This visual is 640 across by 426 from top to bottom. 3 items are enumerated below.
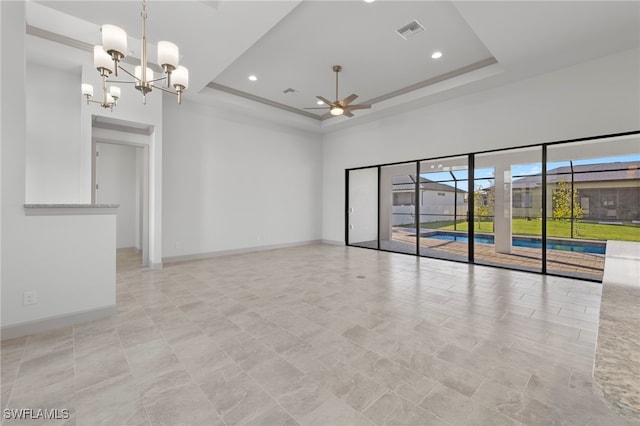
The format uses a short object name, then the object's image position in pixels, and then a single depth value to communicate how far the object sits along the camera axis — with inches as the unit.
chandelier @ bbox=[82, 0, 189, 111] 93.7
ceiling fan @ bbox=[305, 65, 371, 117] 191.0
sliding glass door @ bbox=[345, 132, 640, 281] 194.9
